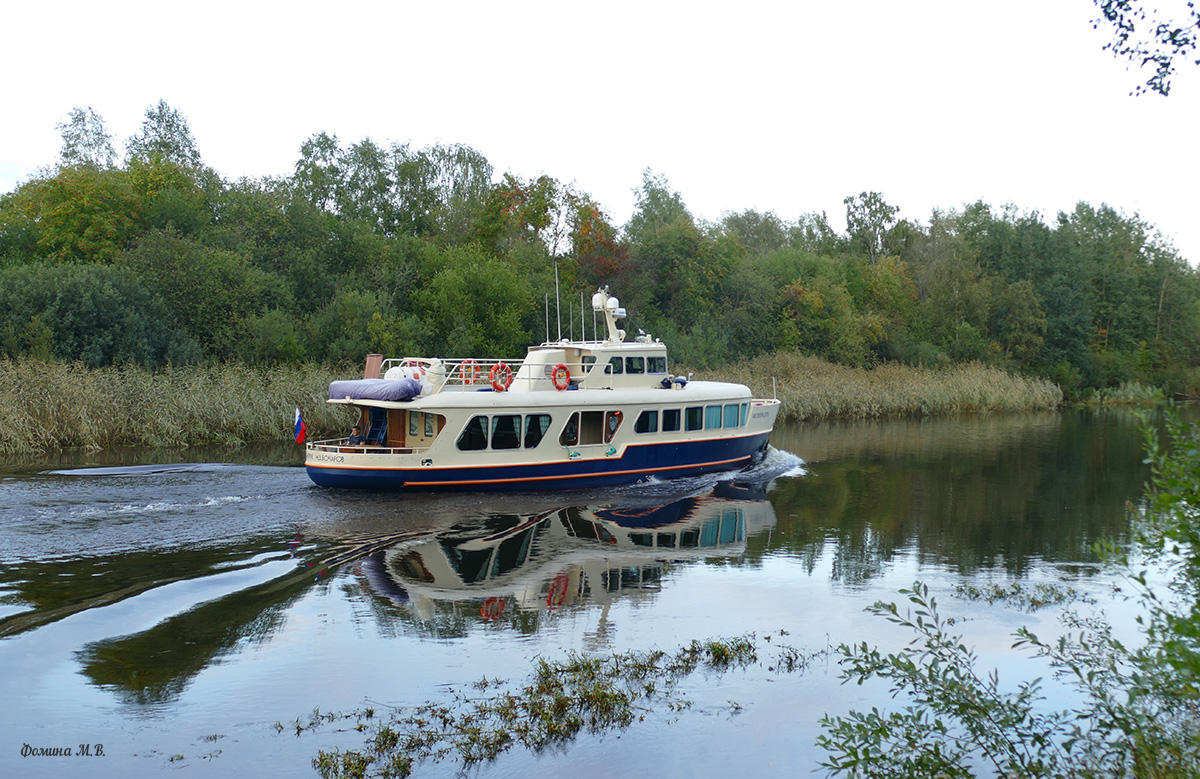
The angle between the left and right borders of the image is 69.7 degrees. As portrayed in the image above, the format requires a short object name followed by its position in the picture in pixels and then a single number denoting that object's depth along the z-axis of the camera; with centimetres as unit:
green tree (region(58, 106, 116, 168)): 5566
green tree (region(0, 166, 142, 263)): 3744
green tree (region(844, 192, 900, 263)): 7588
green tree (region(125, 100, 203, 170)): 5750
